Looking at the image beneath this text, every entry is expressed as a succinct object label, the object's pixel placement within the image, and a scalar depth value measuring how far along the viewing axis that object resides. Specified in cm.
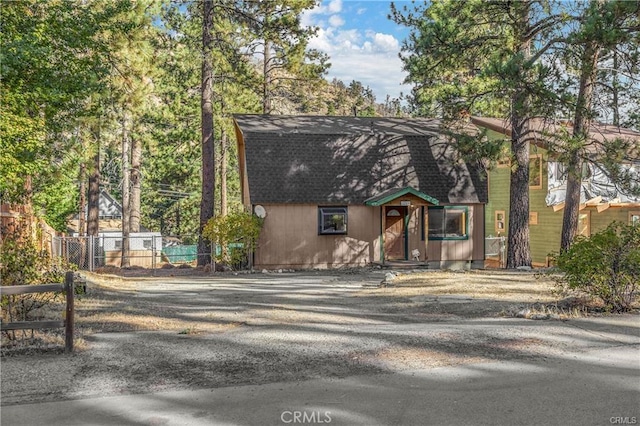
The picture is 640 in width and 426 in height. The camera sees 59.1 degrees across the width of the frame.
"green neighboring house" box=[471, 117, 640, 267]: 2380
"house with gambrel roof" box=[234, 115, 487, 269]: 2097
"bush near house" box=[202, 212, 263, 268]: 1989
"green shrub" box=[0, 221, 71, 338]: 780
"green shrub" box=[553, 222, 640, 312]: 930
